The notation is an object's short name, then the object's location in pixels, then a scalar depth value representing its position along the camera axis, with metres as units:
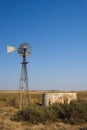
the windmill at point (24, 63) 27.59
